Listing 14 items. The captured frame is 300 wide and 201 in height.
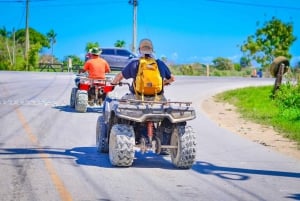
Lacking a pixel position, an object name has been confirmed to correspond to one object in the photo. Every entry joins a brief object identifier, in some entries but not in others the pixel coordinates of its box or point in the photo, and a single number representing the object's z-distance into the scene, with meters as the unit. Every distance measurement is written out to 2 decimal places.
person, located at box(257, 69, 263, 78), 58.08
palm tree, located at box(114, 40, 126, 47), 85.41
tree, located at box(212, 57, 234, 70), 77.60
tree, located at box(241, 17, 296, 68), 50.44
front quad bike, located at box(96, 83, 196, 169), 10.23
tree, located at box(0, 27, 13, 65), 103.45
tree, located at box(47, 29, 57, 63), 118.49
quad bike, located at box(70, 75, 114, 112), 19.12
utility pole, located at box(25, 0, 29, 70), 67.13
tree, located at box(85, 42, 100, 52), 72.88
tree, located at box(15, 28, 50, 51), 115.12
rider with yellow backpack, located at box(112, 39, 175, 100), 10.74
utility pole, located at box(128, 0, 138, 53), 56.14
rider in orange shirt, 19.23
